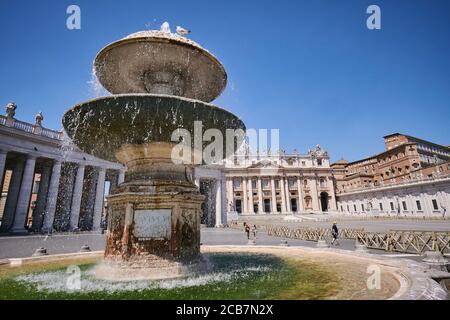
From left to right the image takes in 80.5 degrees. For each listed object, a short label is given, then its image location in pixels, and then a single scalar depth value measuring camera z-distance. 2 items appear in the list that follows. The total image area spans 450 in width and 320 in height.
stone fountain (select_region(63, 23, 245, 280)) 4.87
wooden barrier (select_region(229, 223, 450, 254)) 10.73
